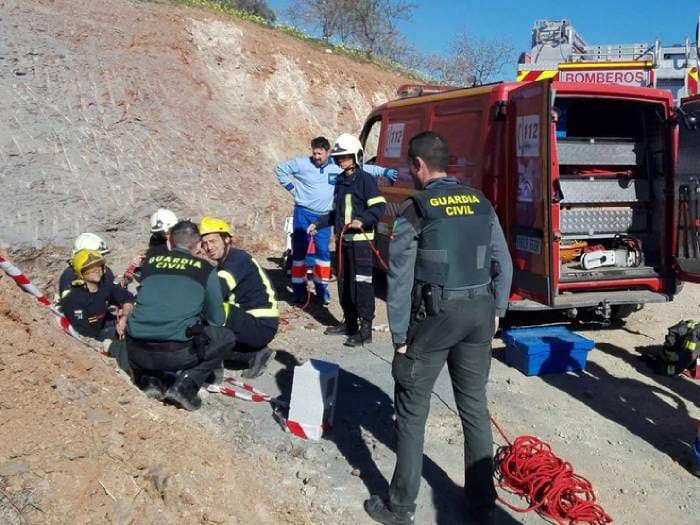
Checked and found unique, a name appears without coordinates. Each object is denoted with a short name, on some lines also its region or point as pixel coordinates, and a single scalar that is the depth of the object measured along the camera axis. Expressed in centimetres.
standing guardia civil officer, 335
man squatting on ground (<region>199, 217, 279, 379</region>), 557
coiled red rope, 384
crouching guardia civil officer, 476
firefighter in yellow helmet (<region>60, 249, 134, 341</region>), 554
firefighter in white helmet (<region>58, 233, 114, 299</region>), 562
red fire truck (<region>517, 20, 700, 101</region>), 768
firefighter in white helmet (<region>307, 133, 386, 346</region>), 668
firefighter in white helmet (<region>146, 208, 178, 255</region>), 649
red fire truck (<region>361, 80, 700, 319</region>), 600
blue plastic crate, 602
